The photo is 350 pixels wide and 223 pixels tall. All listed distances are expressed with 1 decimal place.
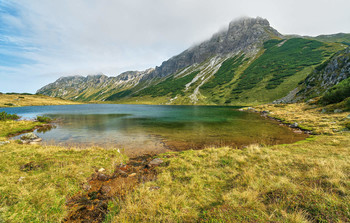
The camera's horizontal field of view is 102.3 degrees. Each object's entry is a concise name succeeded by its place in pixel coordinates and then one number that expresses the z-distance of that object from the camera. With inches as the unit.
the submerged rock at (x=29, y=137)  894.7
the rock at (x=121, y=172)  452.3
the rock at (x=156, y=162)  524.1
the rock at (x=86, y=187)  371.9
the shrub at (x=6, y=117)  1395.7
